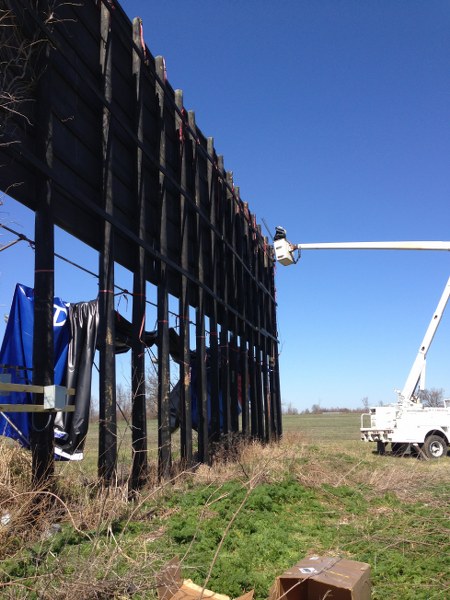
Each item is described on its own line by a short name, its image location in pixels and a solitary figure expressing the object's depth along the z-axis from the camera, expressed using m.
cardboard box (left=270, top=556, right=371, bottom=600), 3.81
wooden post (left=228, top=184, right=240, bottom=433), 14.01
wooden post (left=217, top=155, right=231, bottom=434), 13.09
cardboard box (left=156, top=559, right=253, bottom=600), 3.73
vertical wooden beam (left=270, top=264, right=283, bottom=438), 19.78
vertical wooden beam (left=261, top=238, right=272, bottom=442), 17.93
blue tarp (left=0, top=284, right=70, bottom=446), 6.21
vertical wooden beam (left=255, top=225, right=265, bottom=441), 16.89
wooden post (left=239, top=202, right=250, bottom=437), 14.79
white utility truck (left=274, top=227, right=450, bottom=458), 17.97
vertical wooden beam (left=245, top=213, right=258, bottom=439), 16.36
